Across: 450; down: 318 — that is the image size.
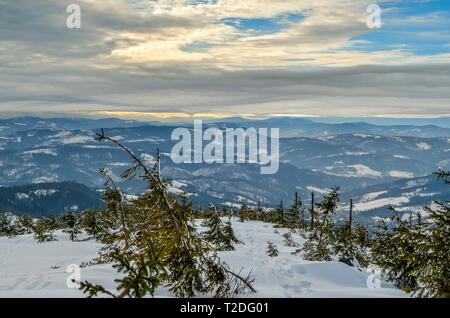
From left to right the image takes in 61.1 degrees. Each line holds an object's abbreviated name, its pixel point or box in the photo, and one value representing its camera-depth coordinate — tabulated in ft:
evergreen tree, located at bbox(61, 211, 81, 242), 103.32
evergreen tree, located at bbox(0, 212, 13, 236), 129.18
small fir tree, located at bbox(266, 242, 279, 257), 52.75
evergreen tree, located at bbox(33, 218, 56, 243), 93.20
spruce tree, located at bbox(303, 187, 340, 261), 59.36
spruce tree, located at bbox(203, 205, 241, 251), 68.36
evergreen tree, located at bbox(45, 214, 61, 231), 126.72
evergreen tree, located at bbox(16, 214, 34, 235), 126.80
